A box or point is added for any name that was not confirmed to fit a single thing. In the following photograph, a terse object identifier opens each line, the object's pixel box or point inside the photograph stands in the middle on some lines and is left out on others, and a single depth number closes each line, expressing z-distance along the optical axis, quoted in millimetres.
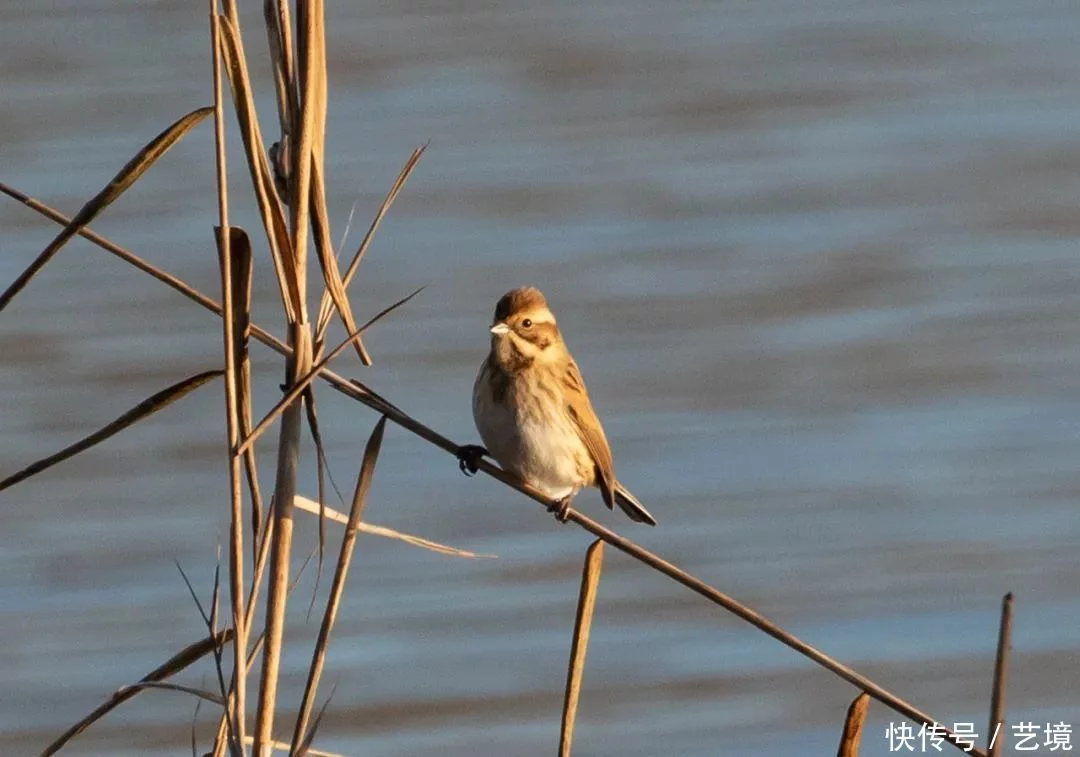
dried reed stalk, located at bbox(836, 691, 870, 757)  8172
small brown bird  12953
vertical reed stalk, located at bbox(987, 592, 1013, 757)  7656
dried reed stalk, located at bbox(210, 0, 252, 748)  7770
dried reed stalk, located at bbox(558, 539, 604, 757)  8195
